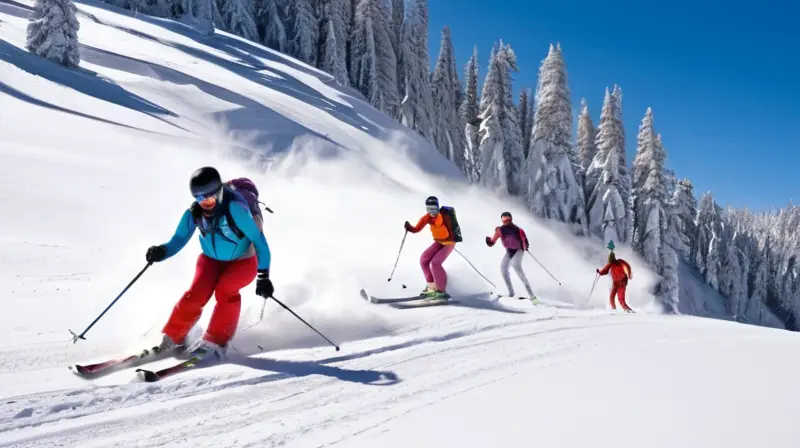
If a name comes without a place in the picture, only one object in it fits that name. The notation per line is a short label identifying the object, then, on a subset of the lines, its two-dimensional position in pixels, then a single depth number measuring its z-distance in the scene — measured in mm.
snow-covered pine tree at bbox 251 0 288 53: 42656
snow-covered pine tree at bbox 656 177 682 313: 30828
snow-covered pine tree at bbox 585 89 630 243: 33656
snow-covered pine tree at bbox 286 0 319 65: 41969
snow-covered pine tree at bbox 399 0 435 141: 44844
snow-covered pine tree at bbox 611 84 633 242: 34000
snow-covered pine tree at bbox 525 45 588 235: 34156
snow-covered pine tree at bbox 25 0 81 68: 15102
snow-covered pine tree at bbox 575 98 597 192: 49500
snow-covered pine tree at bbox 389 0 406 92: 47406
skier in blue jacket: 4453
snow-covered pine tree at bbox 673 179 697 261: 33531
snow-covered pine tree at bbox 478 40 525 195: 38156
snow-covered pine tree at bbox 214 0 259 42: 40531
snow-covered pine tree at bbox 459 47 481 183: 45756
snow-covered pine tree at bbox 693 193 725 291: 48094
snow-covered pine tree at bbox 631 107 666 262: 31969
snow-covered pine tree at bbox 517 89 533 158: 57719
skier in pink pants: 8594
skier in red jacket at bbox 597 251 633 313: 12336
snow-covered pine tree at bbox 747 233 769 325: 49812
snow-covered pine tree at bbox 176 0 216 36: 33188
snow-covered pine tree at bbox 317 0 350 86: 40094
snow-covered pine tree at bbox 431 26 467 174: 48312
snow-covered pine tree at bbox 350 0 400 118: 42219
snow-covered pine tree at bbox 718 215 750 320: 47906
